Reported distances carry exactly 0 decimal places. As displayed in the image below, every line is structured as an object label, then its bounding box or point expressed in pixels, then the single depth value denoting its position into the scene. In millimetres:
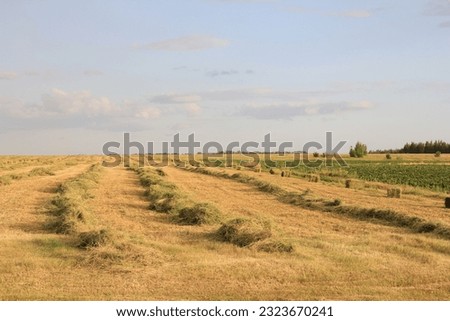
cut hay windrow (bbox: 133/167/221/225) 19609
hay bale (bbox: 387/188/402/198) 30258
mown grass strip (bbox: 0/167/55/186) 39391
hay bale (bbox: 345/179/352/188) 38469
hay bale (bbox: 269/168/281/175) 57672
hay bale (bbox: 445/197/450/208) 24969
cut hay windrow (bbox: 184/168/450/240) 18391
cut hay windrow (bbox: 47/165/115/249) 14634
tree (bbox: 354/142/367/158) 126500
